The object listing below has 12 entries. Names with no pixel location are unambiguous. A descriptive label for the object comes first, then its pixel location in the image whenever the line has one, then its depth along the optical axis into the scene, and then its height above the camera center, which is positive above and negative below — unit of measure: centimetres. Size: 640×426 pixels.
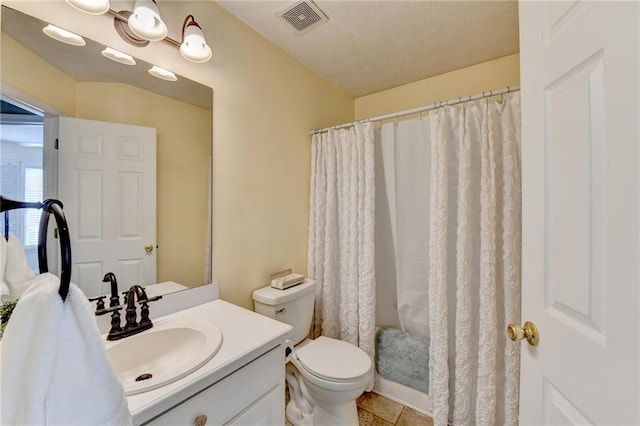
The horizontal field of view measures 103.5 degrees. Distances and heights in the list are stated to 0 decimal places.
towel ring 50 -5
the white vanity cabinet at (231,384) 66 -51
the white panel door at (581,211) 44 +1
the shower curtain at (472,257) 125 -23
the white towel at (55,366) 45 -29
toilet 126 -80
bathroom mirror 84 +44
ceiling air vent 135 +112
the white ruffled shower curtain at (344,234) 168 -15
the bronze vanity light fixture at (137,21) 88 +74
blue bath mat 157 -93
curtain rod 128 +63
